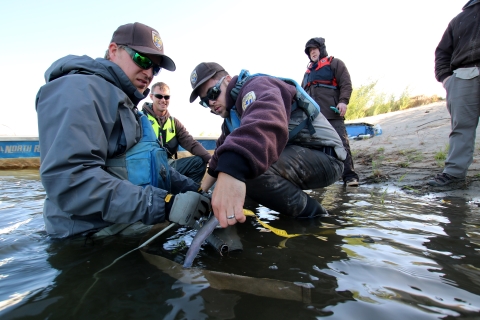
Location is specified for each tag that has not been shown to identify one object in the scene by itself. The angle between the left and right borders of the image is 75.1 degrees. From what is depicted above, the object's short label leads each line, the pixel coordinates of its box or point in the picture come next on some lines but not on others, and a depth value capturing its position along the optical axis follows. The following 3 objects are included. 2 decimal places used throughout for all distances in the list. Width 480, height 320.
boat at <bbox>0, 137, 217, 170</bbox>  7.06
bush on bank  12.94
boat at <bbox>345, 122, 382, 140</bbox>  8.67
